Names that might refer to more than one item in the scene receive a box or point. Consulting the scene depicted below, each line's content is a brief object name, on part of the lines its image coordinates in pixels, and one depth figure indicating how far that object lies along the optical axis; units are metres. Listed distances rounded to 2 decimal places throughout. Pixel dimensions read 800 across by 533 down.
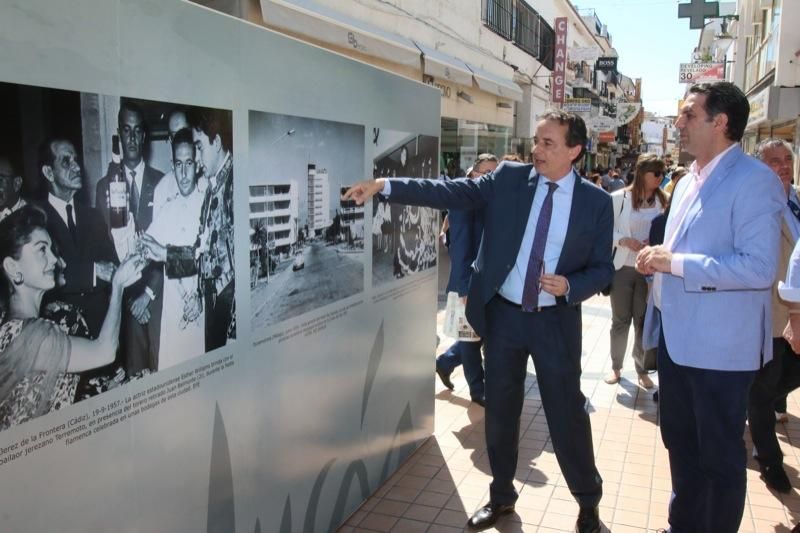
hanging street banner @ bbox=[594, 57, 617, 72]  33.06
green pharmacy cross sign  16.98
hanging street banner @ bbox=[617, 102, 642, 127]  29.21
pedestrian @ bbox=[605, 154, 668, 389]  5.58
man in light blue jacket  2.68
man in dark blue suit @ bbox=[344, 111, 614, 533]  3.27
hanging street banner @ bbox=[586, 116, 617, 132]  25.75
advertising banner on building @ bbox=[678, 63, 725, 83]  22.62
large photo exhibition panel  1.79
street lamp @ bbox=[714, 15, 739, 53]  25.36
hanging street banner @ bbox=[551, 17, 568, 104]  26.45
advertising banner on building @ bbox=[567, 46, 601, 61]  26.67
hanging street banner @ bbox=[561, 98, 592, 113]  25.53
